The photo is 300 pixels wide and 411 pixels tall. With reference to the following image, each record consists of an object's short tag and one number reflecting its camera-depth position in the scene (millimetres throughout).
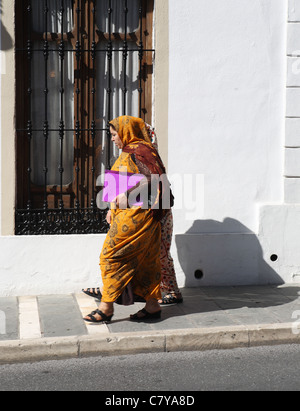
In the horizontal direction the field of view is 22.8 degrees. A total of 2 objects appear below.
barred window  7945
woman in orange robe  6398
